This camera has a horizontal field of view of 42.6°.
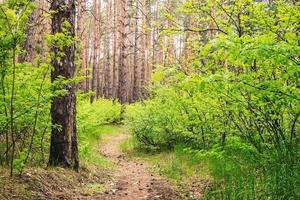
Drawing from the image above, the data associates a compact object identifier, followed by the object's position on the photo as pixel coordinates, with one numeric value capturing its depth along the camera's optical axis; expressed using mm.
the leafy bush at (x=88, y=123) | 9312
